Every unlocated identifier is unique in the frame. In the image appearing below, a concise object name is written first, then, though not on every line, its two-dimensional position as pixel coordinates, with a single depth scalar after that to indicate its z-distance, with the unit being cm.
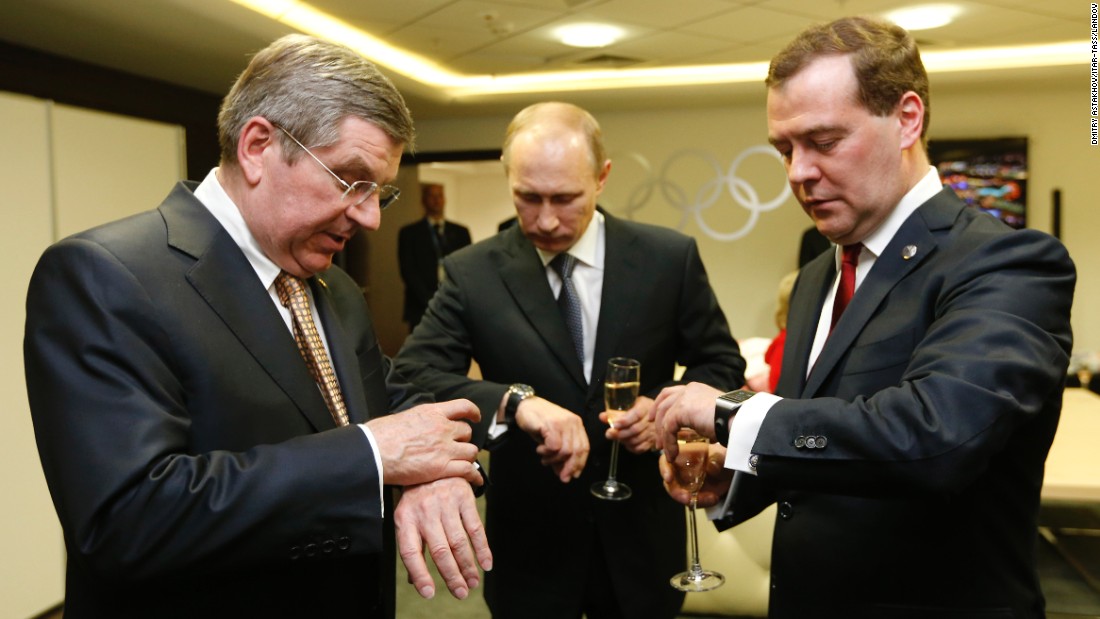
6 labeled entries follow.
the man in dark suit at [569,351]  236
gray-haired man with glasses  121
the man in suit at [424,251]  922
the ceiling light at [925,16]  544
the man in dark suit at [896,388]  129
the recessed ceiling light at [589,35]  580
